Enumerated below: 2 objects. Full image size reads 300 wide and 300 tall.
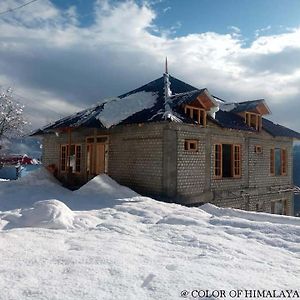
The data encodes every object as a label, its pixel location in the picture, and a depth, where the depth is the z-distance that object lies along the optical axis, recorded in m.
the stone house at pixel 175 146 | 13.16
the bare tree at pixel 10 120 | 30.70
